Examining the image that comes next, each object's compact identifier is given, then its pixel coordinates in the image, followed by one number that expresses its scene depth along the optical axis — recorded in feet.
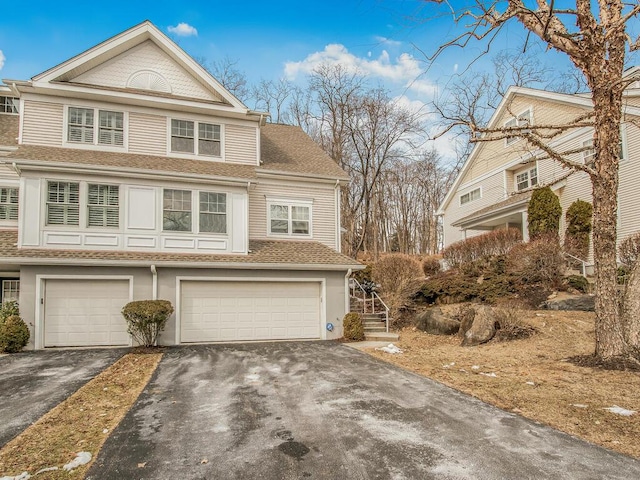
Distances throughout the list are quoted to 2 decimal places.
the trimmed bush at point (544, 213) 55.31
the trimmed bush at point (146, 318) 35.32
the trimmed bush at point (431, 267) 67.11
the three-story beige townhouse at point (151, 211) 36.91
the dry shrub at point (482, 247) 53.88
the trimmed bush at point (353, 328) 42.19
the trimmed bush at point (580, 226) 52.11
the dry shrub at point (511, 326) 35.63
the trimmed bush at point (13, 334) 33.78
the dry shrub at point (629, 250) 40.65
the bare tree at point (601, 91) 25.29
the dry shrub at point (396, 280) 51.88
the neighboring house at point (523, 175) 50.80
